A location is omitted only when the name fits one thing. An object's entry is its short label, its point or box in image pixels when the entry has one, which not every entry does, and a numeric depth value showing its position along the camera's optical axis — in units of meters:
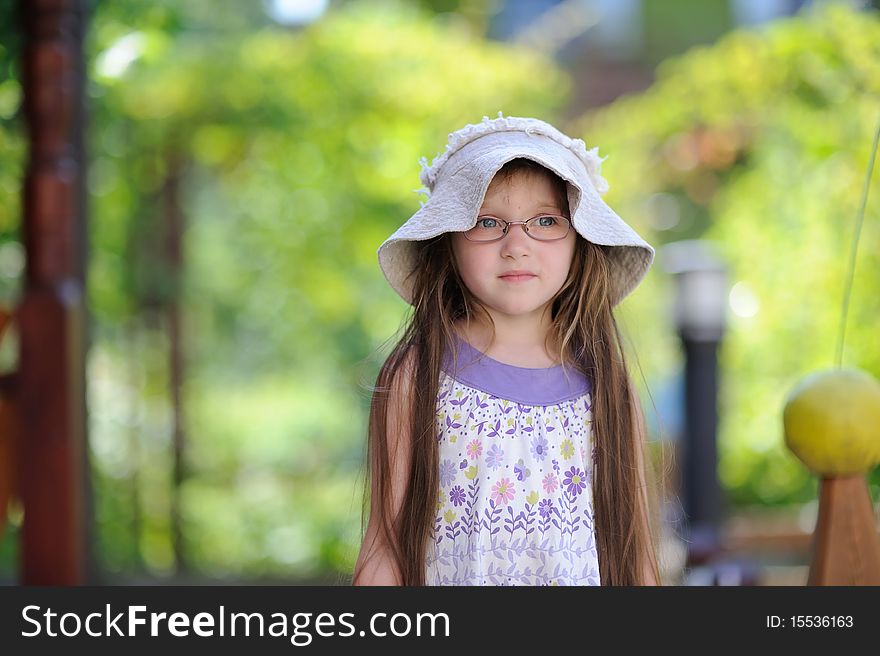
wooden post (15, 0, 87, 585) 4.66
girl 3.77
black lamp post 7.32
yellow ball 3.88
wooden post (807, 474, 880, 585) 3.89
